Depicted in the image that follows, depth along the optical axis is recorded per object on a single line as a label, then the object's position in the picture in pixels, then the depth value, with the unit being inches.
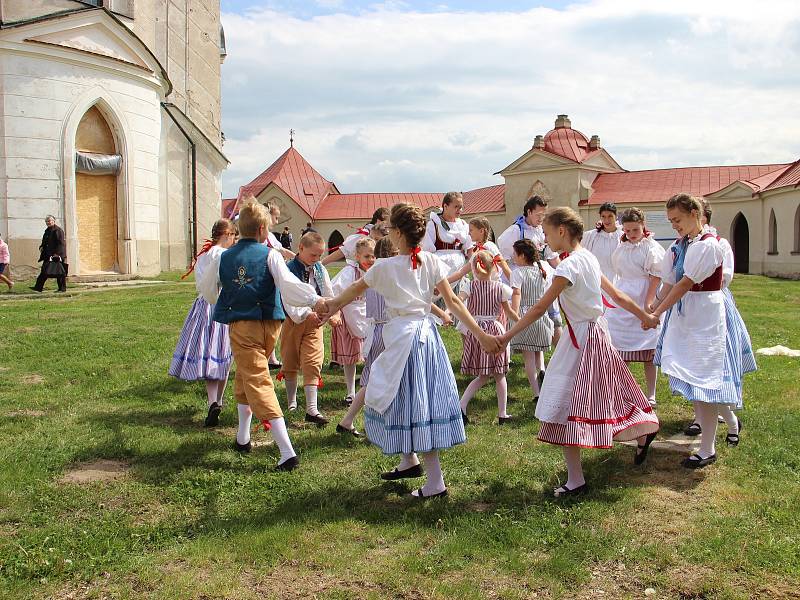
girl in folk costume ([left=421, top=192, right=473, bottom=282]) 350.0
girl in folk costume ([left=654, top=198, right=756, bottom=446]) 211.3
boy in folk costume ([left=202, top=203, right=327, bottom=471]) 208.1
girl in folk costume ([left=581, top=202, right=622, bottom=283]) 325.4
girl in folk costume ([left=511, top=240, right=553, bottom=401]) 277.3
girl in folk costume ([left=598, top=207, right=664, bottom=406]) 282.4
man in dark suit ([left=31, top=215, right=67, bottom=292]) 657.0
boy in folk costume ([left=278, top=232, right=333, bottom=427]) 260.4
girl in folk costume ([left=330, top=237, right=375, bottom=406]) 297.3
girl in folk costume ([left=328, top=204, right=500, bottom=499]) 178.2
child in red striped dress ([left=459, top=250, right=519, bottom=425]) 260.4
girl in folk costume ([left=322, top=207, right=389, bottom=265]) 322.6
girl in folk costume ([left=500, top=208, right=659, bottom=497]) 179.6
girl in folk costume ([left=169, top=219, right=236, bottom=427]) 260.5
